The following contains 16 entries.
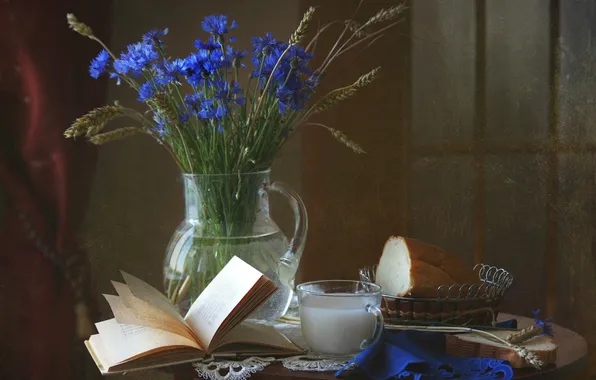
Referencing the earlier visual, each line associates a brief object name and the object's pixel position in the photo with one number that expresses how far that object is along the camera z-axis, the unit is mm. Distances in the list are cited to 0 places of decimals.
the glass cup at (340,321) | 1146
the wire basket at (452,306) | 1259
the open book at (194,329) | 1112
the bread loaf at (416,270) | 1285
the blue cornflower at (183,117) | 1272
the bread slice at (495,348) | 1130
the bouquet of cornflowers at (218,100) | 1237
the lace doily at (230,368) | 1097
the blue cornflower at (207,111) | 1245
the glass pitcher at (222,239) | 1309
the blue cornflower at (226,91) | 1253
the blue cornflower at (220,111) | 1249
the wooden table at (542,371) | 1101
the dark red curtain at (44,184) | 2051
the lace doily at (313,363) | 1113
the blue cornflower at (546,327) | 1259
